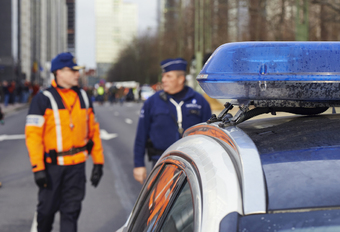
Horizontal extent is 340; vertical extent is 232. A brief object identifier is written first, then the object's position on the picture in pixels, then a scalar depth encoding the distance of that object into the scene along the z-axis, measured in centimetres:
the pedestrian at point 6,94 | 3789
